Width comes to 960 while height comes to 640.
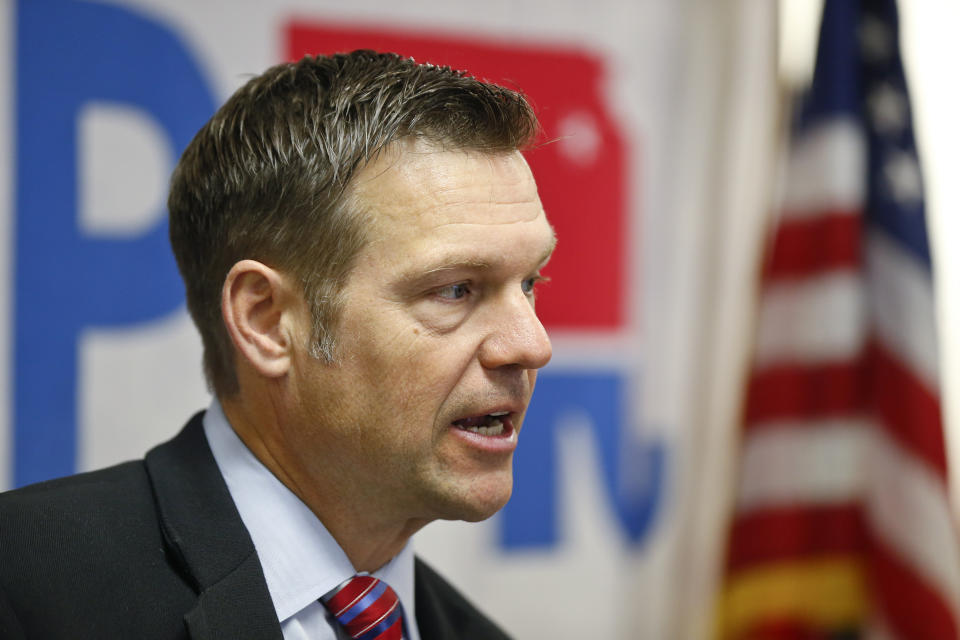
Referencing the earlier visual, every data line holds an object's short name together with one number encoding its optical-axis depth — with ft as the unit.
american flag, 10.56
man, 8.65
